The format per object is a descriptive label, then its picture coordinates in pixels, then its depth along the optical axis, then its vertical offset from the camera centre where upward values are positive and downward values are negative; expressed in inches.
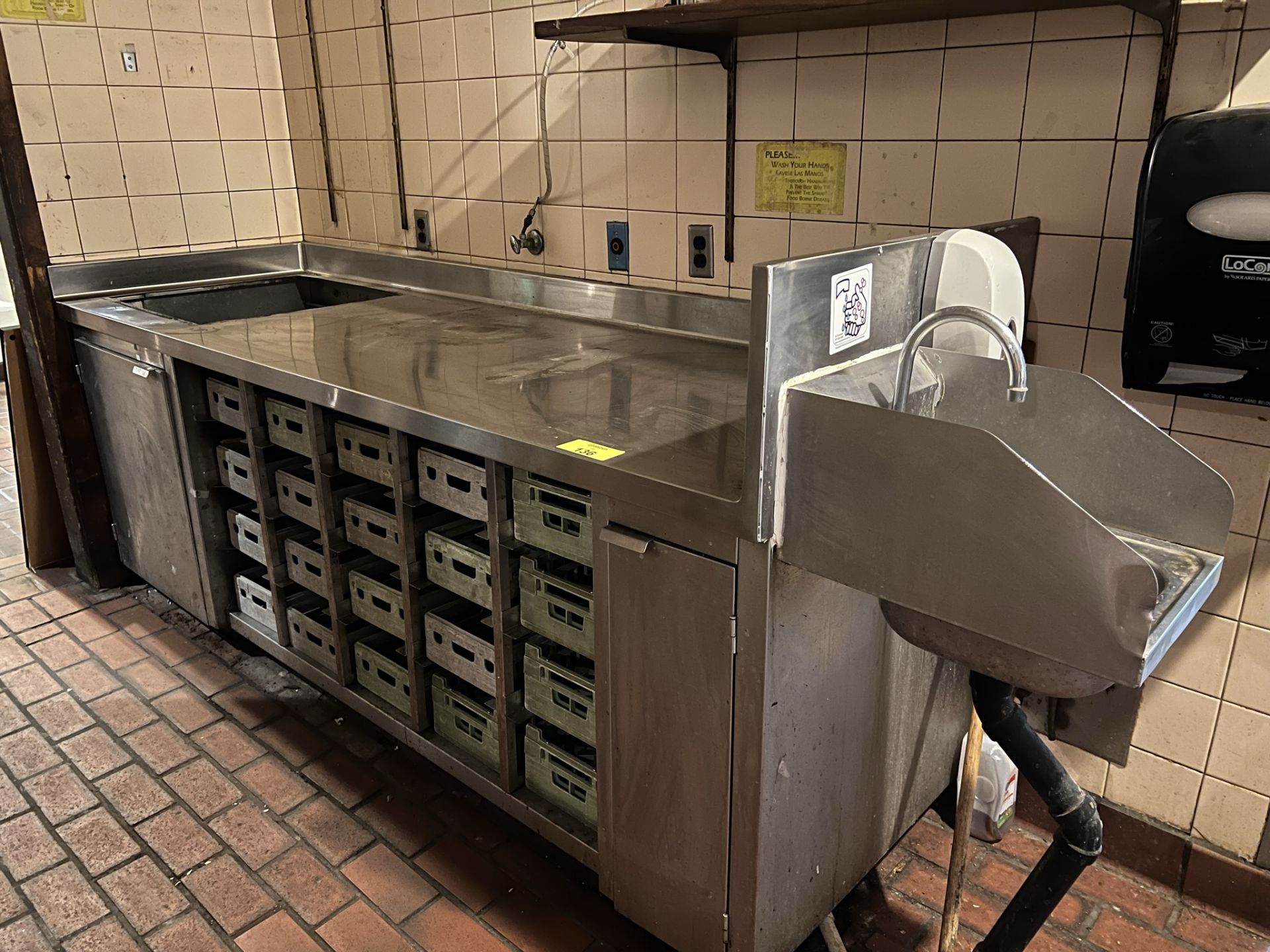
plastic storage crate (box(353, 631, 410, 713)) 88.4 -46.8
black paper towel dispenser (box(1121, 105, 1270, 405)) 54.2 -6.5
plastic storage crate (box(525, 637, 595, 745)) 70.6 -39.1
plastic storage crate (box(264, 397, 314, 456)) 88.4 -24.4
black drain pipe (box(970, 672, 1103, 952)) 56.5 -38.0
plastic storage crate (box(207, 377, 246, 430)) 95.7 -24.2
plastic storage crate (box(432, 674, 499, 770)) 80.7 -47.0
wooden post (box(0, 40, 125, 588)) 112.0 -25.4
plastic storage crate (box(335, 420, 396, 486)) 81.0 -24.8
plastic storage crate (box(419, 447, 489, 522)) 72.9 -24.9
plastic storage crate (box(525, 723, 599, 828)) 73.4 -46.7
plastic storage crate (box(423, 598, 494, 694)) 77.9 -39.9
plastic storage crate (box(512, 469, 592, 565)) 66.0 -24.6
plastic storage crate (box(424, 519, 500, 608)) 75.9 -32.1
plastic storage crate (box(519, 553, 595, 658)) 68.3 -31.8
